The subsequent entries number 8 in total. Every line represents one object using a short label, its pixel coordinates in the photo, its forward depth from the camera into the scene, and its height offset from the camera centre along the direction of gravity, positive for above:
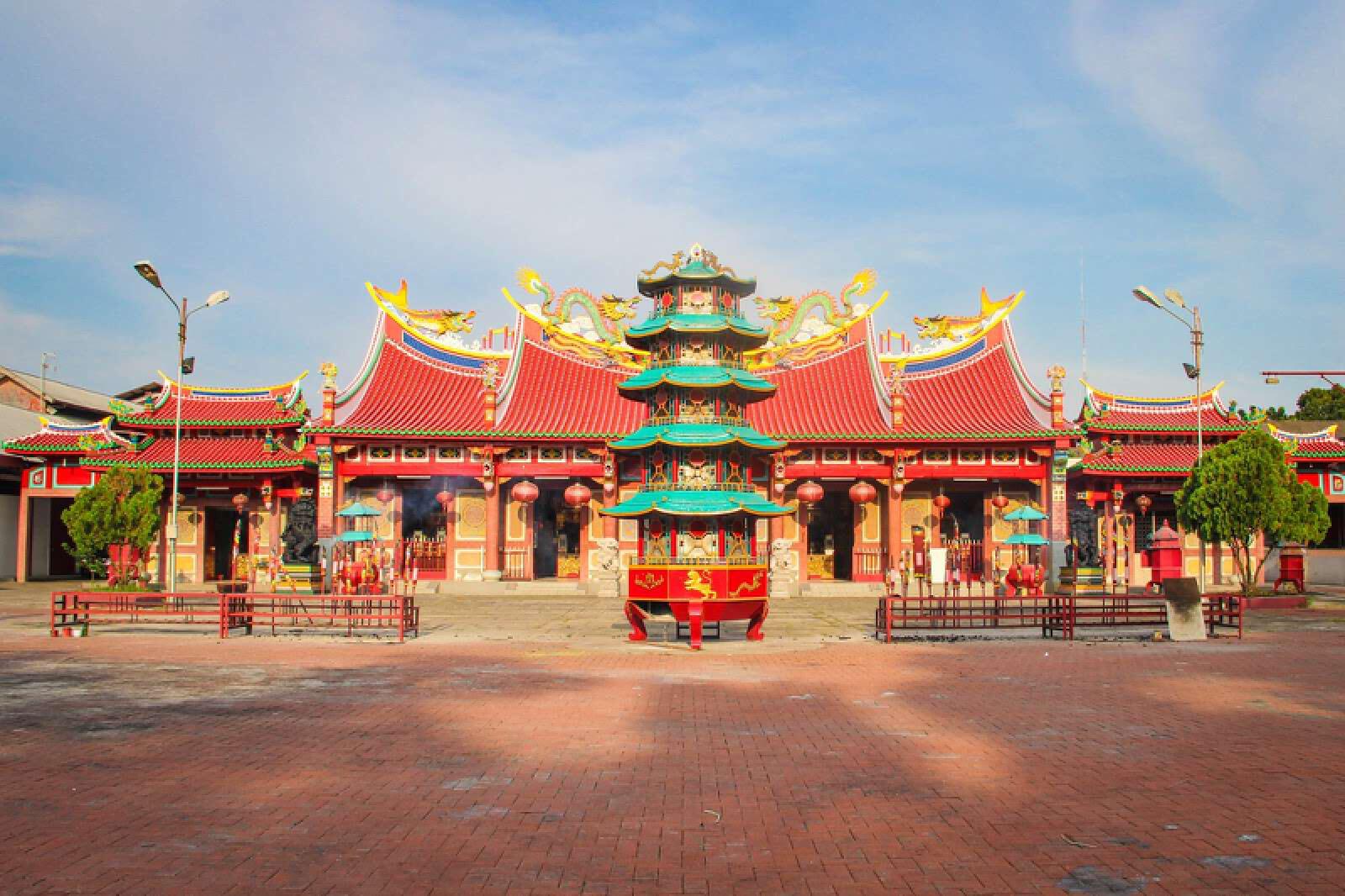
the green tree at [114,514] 28.55 +0.54
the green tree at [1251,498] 28.19 +0.84
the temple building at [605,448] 35.75 +2.92
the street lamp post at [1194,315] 28.42 +5.98
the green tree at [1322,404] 65.94 +7.90
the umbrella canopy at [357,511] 32.84 +0.69
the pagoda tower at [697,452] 20.52 +1.63
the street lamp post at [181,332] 25.89 +5.26
